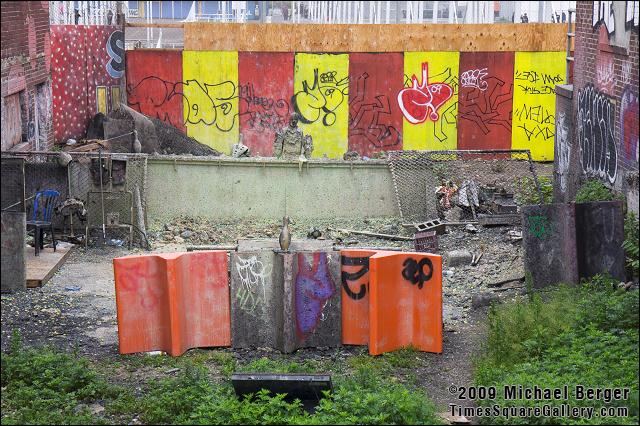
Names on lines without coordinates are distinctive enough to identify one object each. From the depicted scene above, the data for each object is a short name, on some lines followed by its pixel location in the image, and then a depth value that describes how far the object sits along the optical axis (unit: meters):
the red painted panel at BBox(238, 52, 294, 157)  26.17
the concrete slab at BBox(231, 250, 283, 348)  12.26
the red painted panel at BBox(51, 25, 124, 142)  23.38
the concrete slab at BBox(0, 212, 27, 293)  13.44
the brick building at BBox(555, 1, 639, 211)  14.15
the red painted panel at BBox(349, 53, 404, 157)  26.14
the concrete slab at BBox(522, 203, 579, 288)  13.47
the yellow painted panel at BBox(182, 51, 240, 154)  26.23
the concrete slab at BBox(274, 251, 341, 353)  12.19
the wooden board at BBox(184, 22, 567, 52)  25.86
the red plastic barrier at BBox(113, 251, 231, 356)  12.01
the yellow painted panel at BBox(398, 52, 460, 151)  26.25
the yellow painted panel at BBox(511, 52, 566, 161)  26.30
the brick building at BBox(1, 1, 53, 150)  18.31
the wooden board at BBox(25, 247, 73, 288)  14.59
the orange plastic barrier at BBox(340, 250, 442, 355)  12.13
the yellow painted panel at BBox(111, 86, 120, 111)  26.25
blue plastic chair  17.14
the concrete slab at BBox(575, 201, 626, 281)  13.04
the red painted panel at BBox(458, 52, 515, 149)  26.25
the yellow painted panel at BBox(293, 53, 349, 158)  26.11
